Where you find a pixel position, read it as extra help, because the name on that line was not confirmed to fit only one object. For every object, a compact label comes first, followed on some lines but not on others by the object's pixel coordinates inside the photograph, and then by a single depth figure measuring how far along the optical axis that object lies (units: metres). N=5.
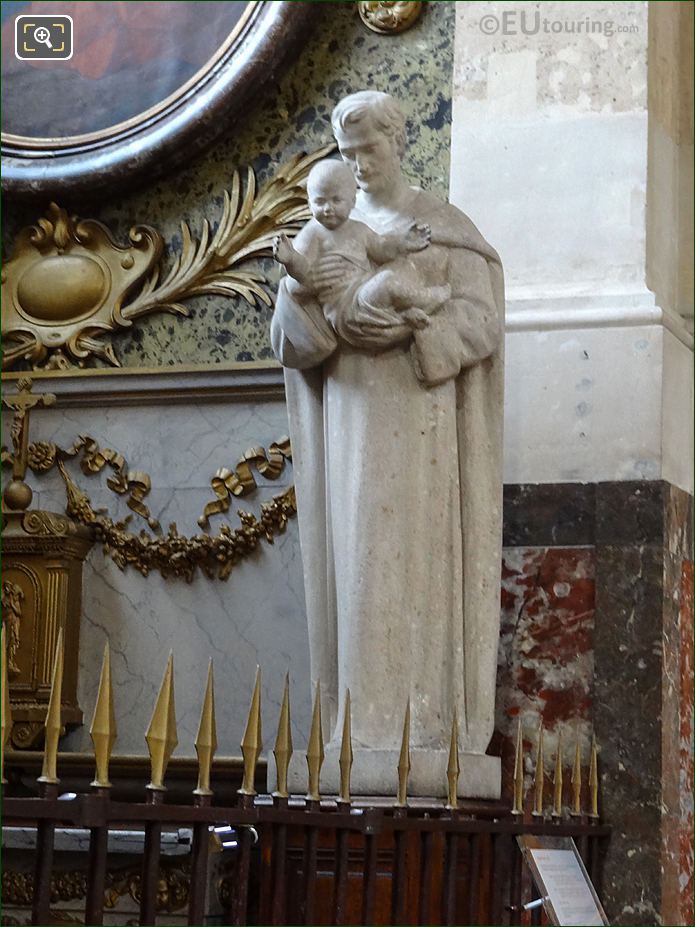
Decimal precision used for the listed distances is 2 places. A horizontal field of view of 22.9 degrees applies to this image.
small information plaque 3.33
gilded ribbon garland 5.01
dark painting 5.34
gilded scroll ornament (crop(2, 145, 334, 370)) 5.20
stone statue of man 3.81
